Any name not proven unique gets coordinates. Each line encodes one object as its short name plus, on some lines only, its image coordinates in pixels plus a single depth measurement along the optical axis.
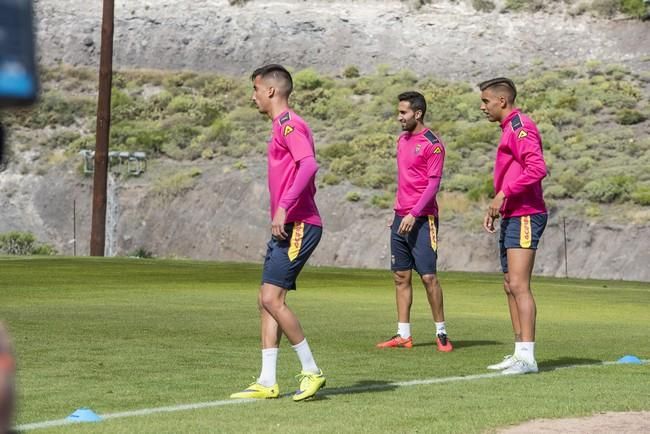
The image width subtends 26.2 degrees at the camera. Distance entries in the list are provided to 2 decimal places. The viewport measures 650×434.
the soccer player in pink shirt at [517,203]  10.64
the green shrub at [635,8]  76.75
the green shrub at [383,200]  54.50
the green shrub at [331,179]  58.00
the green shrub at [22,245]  53.80
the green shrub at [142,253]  52.33
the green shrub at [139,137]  65.75
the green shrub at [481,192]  53.88
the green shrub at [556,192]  52.91
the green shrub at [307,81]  72.88
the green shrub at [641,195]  50.62
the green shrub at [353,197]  55.41
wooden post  43.53
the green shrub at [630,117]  62.06
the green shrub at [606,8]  78.06
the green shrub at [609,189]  52.06
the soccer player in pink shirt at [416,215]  12.65
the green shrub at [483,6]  80.31
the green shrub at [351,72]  74.81
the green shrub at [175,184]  58.78
